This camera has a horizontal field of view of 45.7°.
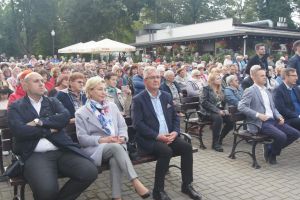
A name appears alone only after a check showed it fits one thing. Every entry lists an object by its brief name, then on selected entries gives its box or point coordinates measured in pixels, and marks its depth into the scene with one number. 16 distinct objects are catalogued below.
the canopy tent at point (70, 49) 20.26
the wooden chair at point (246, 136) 5.96
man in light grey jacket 6.03
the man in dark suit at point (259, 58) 8.50
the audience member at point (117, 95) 7.03
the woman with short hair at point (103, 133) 4.21
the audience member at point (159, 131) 4.64
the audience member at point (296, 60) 7.89
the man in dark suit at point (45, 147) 3.87
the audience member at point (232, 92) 7.67
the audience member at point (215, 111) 7.12
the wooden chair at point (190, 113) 7.29
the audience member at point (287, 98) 6.57
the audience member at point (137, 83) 8.91
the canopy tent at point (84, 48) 18.66
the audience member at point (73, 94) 5.74
